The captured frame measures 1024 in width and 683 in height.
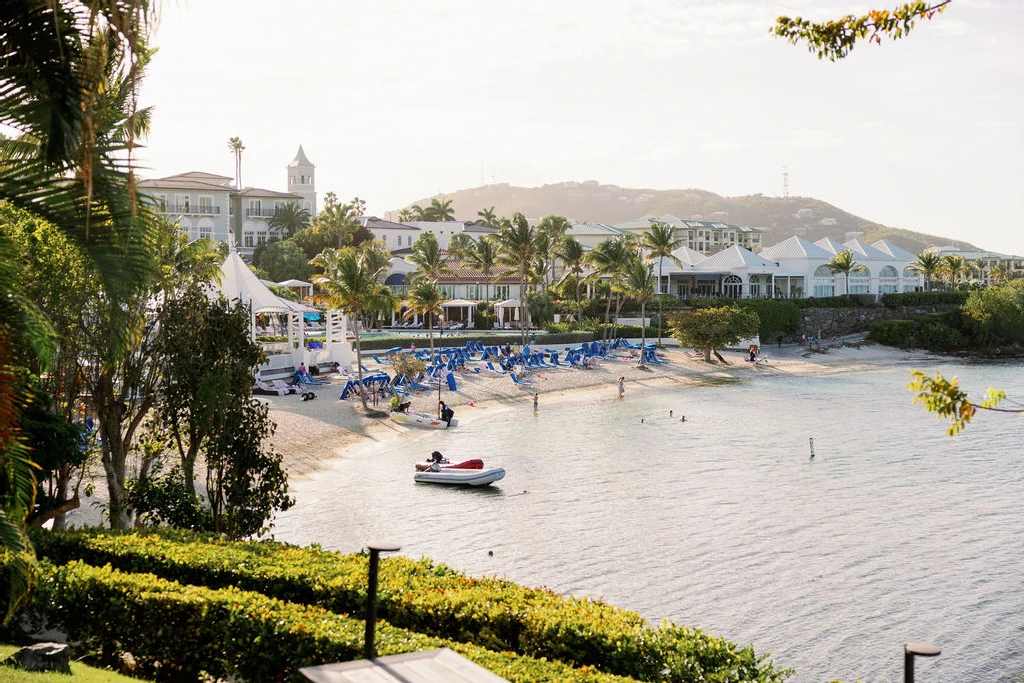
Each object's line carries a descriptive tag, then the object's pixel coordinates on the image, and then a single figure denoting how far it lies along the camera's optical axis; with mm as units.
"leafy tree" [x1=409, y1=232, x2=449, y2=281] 69250
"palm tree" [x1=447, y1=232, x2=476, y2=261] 83938
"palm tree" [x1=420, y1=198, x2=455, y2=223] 118406
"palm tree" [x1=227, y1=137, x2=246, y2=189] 110812
